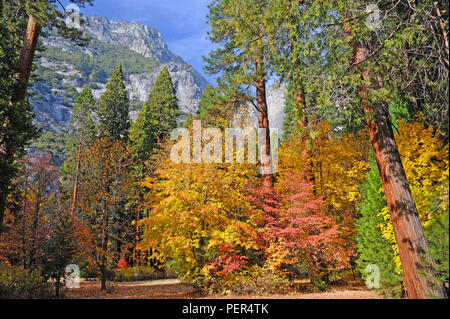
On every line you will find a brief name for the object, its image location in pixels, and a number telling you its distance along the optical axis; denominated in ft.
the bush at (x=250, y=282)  35.99
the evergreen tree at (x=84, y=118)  97.25
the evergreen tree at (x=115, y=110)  98.99
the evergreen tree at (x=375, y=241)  33.65
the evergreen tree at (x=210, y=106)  43.44
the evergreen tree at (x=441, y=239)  13.24
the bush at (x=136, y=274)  69.80
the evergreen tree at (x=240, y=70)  35.65
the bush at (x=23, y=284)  30.50
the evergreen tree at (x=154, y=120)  91.66
